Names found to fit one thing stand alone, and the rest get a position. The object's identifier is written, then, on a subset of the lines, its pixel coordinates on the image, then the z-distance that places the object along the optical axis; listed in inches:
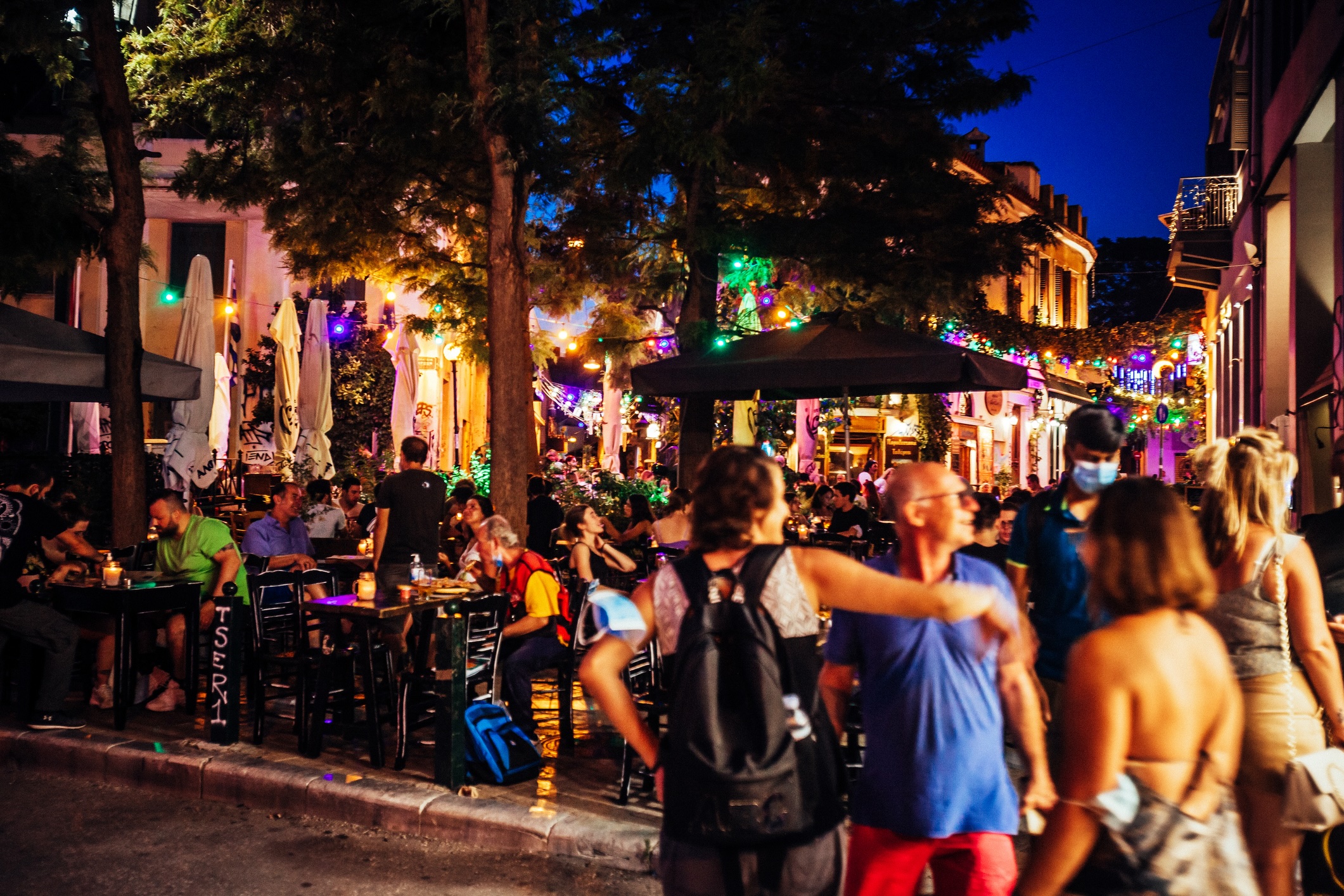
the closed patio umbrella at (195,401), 510.0
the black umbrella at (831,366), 360.5
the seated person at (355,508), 515.8
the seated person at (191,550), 317.1
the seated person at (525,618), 272.1
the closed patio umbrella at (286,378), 605.9
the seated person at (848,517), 507.5
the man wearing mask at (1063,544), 158.1
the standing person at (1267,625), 130.1
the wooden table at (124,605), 282.2
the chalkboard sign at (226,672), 264.4
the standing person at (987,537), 244.7
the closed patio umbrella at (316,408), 603.5
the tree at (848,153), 509.4
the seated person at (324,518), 472.1
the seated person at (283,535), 368.8
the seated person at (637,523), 448.8
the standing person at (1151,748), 90.9
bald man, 109.7
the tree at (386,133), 389.7
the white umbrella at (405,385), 670.5
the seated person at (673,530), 379.2
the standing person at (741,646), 97.9
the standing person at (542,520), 467.5
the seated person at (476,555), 315.9
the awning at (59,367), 364.5
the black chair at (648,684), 246.8
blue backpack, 234.8
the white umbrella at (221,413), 627.8
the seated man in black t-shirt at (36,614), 269.0
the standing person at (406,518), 346.9
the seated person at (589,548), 305.1
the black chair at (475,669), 254.5
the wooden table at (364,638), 252.8
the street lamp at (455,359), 689.6
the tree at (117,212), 402.0
